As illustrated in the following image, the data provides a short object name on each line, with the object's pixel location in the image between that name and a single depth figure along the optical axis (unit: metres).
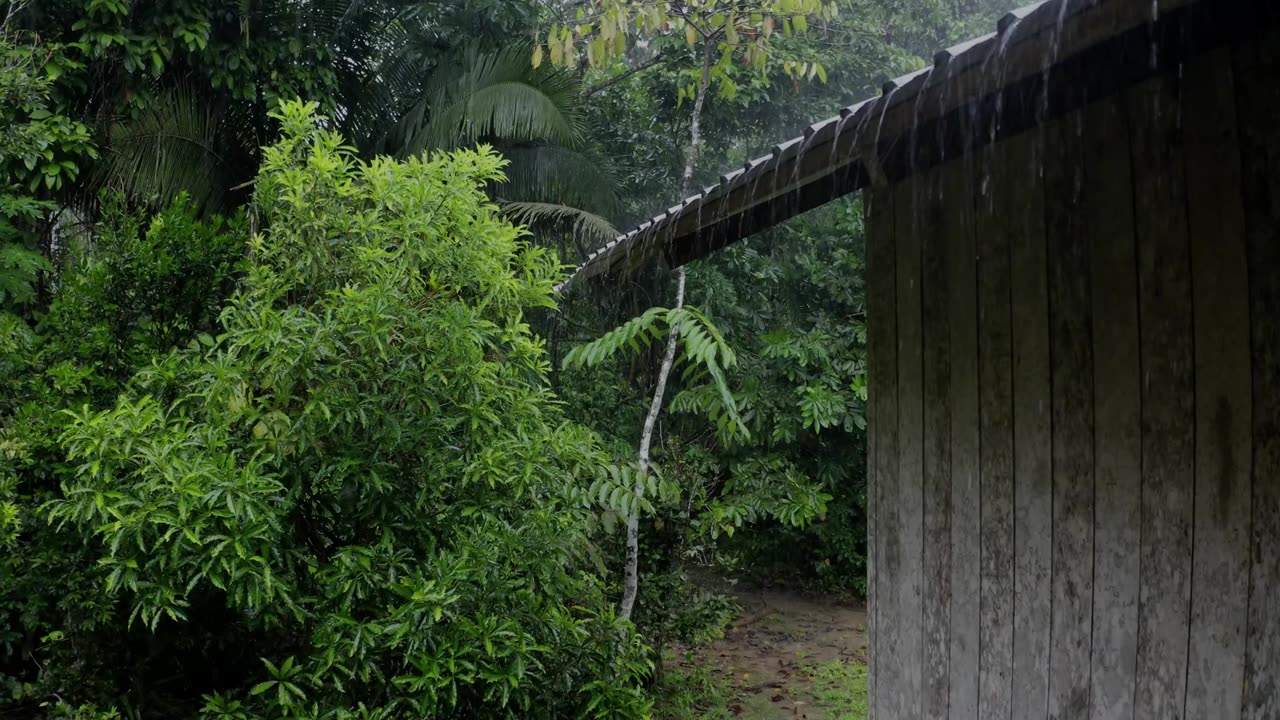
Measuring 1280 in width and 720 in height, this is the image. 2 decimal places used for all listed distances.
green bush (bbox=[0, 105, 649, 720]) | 4.14
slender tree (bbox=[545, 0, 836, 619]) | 6.25
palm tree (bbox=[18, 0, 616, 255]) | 8.54
